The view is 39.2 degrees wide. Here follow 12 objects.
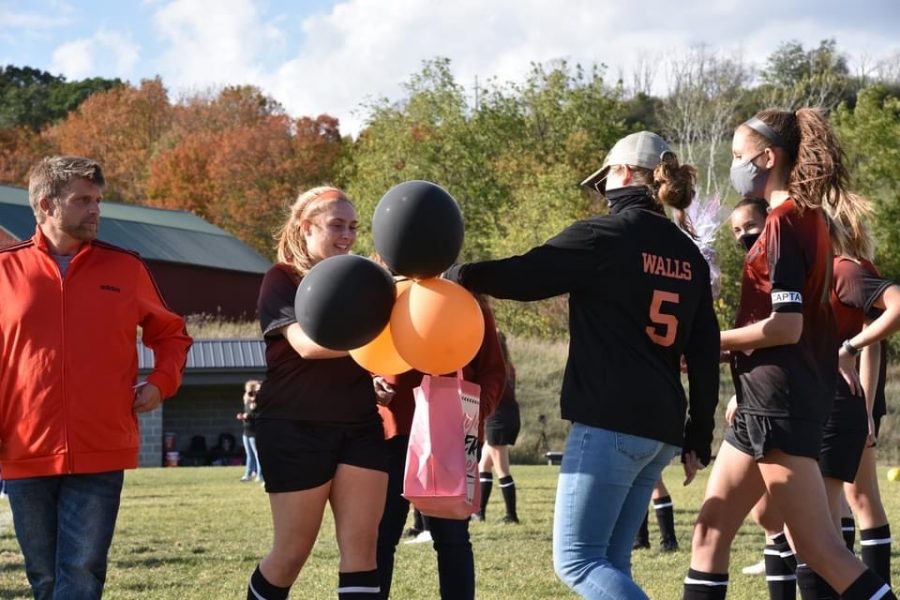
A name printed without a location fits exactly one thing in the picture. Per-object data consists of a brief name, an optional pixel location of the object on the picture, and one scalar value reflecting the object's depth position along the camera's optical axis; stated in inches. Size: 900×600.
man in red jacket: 194.5
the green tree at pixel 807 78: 2289.6
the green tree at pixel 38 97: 3127.5
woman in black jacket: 171.5
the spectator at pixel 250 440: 948.3
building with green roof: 1784.0
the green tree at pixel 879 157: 1658.5
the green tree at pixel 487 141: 2156.7
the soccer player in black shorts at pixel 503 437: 466.0
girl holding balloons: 204.1
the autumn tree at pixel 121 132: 2770.7
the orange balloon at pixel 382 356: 186.9
